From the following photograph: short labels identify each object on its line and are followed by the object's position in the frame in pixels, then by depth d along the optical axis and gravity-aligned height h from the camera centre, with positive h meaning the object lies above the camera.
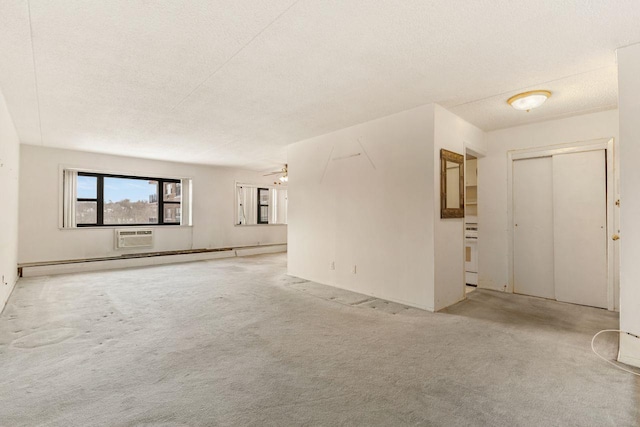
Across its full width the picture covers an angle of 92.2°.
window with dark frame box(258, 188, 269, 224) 10.05 +0.28
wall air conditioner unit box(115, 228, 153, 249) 7.07 -0.55
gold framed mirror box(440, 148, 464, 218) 3.90 +0.38
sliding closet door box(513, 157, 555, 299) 4.50 -0.22
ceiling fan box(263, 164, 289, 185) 8.68 +1.27
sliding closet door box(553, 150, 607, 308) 4.04 -0.20
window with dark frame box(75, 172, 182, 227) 6.90 +0.35
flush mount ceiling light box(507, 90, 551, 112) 3.30 +1.24
